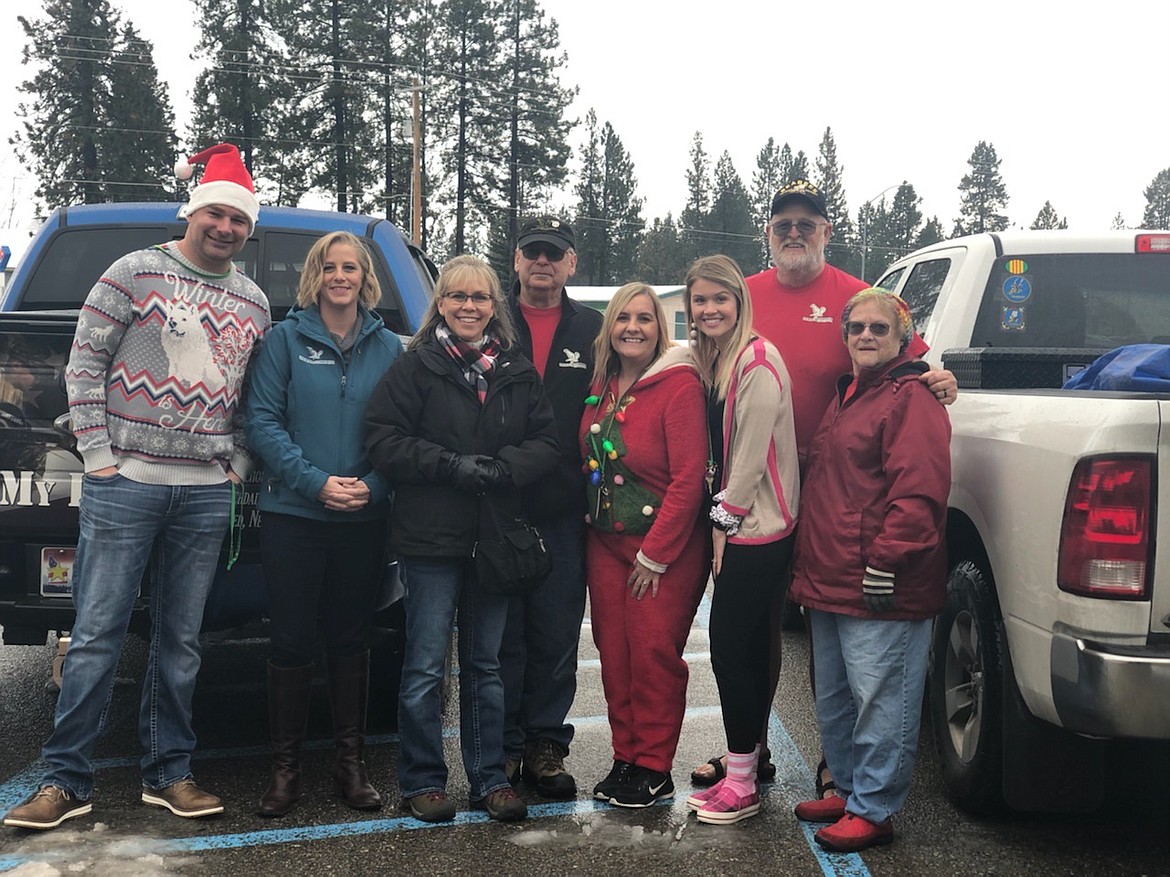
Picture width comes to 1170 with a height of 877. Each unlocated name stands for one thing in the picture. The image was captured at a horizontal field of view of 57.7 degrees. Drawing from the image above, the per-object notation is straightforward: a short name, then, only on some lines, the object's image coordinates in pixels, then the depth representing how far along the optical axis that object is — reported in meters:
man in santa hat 3.40
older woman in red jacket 3.21
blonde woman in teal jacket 3.53
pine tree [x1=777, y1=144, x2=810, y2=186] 73.59
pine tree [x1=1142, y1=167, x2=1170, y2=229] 90.00
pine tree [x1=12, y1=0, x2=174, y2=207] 37.03
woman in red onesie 3.68
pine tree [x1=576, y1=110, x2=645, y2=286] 64.31
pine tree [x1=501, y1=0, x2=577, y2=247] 46.22
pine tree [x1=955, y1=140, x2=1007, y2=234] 76.56
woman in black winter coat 3.50
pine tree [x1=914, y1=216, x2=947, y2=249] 76.25
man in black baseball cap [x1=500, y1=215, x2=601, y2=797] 3.86
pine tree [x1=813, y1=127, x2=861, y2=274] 72.75
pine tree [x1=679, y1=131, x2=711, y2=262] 71.94
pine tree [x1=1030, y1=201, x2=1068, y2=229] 75.43
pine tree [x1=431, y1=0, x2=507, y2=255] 45.19
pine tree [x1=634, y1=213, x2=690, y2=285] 74.36
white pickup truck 2.66
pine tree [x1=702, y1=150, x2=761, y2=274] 71.62
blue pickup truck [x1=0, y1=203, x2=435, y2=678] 3.55
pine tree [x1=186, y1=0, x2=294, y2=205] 38.66
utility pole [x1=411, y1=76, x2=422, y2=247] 29.92
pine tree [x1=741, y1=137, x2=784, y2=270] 73.88
